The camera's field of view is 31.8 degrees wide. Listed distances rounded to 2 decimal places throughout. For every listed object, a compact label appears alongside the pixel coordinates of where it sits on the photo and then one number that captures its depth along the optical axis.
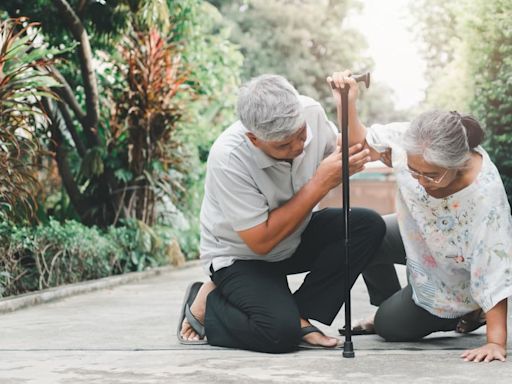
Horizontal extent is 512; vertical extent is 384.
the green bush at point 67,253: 5.81
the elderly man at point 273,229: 3.30
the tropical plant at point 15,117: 5.56
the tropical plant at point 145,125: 7.98
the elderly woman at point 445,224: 3.03
